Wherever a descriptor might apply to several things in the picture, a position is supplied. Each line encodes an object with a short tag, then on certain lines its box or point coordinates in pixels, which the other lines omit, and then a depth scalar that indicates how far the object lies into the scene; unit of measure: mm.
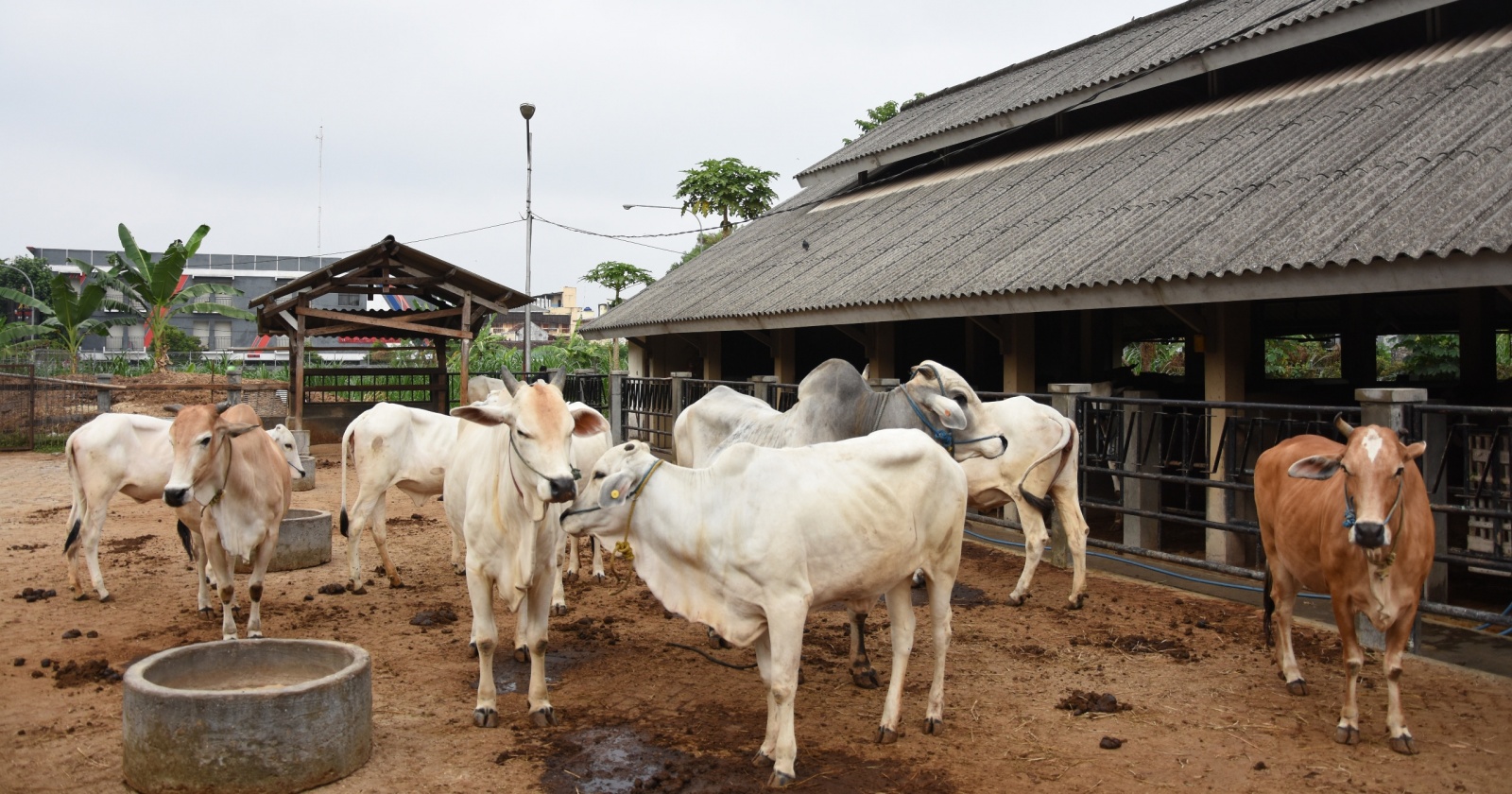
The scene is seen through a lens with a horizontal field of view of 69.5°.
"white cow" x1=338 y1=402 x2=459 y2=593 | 8445
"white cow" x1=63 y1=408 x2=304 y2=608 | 7996
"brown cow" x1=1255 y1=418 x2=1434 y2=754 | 4609
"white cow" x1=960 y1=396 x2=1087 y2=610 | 7824
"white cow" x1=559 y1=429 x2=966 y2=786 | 4500
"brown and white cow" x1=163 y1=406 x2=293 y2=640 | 6129
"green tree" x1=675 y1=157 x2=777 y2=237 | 33719
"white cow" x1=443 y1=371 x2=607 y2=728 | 4891
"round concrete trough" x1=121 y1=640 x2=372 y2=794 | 4223
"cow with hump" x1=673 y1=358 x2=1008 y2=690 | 6742
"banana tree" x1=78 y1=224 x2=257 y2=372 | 22828
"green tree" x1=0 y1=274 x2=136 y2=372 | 24016
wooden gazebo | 16672
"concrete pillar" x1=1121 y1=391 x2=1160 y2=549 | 8648
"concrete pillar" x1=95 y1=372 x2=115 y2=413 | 17081
